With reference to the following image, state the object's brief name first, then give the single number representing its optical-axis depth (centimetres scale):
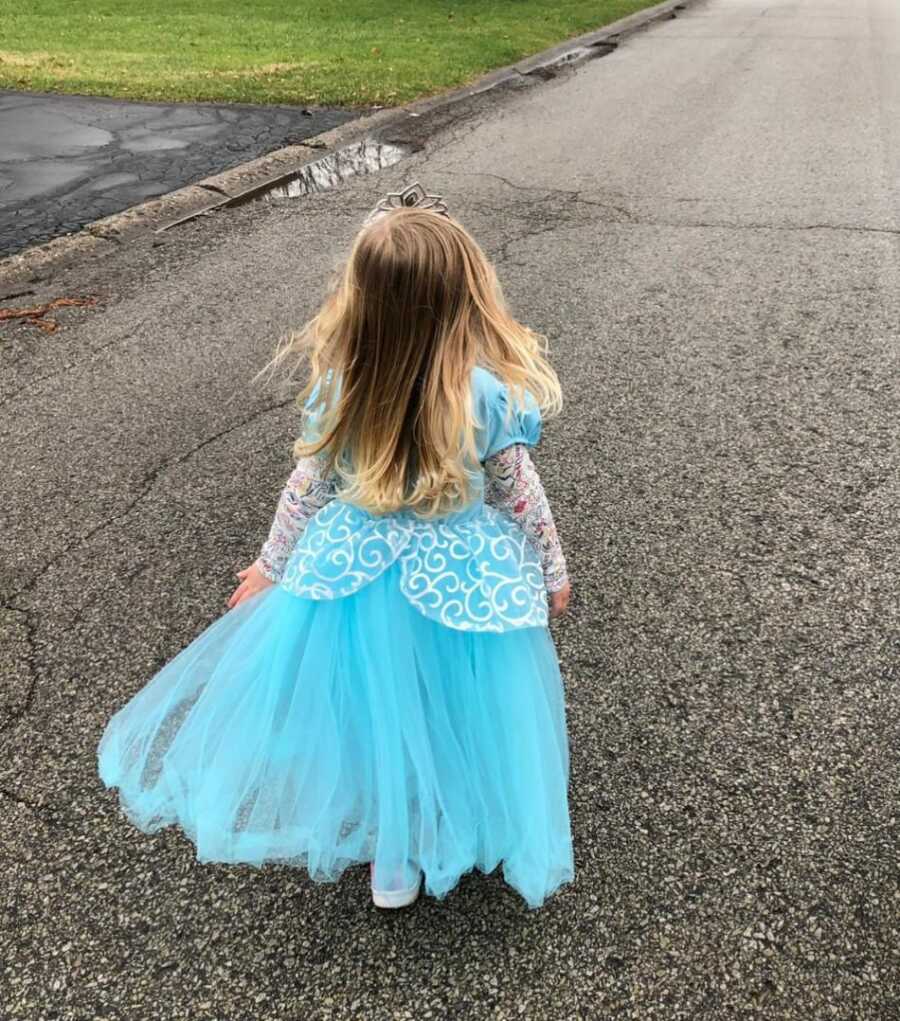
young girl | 173
